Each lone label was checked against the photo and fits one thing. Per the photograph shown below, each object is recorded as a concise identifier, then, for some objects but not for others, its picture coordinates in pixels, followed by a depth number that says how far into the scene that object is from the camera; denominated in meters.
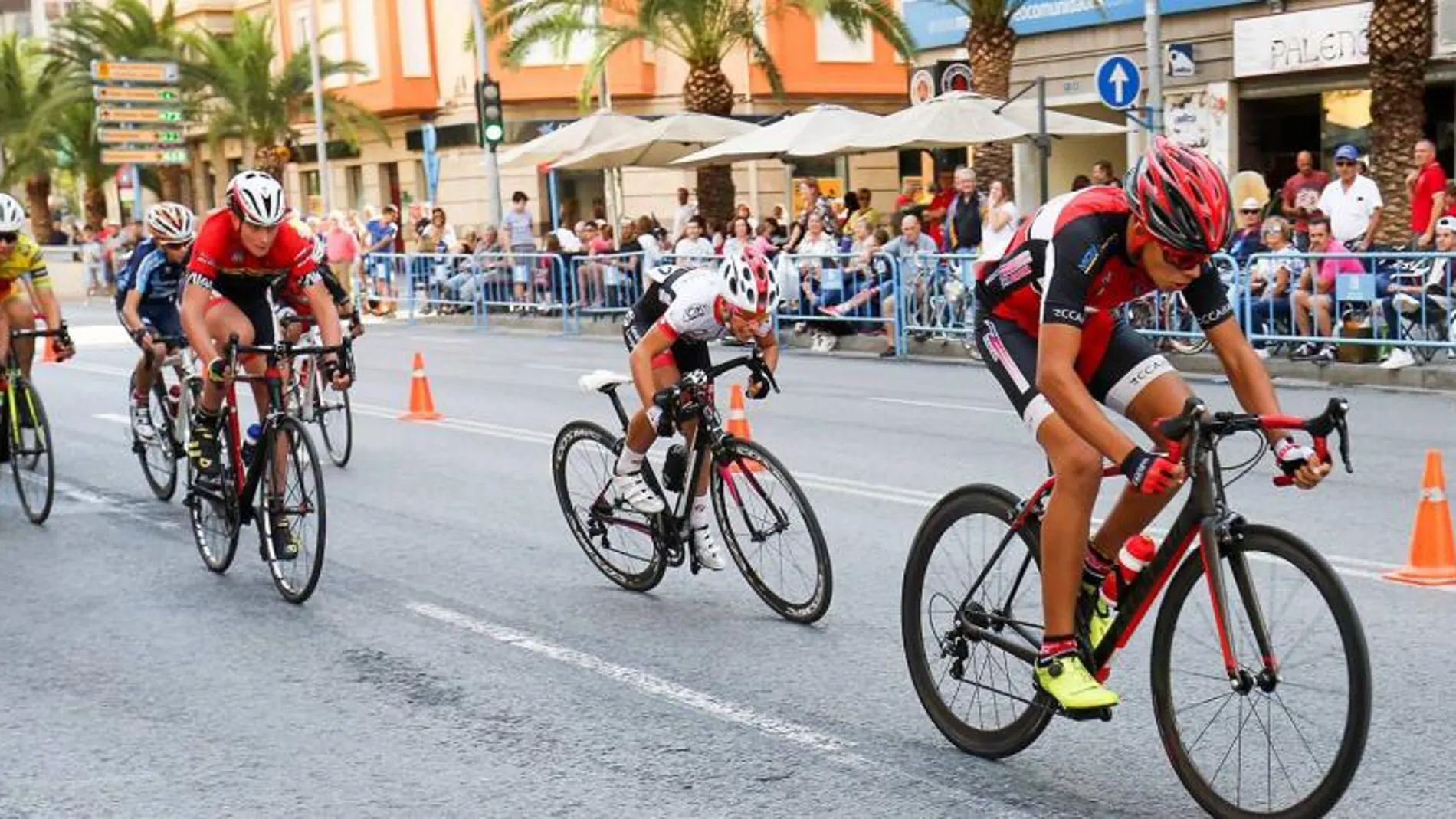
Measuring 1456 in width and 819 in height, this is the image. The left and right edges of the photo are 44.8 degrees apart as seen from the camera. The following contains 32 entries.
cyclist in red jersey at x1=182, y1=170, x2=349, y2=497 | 8.12
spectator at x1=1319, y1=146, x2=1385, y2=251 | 16.78
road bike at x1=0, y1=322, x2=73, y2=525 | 10.35
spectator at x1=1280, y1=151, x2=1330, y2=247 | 17.16
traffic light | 29.23
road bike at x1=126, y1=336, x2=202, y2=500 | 10.59
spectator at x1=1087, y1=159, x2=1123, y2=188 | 19.11
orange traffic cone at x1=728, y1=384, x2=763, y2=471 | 9.42
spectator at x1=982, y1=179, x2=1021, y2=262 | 18.58
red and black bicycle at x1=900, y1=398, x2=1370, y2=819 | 4.23
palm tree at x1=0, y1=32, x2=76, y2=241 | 50.19
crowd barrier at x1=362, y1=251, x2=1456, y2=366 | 14.84
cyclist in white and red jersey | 6.79
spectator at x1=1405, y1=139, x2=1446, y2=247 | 16.28
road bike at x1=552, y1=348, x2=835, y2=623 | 6.93
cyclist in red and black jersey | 4.44
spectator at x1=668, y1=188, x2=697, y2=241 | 27.00
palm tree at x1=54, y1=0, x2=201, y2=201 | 47.34
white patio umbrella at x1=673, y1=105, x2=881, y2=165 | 23.78
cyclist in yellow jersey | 10.38
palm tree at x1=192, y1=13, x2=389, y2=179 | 45.53
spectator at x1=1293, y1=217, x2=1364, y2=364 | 15.24
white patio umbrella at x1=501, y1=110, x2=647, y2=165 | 27.92
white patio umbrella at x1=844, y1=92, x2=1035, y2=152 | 21.83
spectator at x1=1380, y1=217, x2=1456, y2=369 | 14.33
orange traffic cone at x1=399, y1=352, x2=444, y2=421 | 15.13
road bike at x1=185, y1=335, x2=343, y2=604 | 7.73
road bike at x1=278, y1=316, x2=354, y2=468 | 12.39
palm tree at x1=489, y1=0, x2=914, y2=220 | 29.77
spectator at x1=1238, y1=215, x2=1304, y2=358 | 15.59
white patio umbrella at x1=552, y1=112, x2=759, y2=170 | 26.98
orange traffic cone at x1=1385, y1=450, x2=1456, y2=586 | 7.27
